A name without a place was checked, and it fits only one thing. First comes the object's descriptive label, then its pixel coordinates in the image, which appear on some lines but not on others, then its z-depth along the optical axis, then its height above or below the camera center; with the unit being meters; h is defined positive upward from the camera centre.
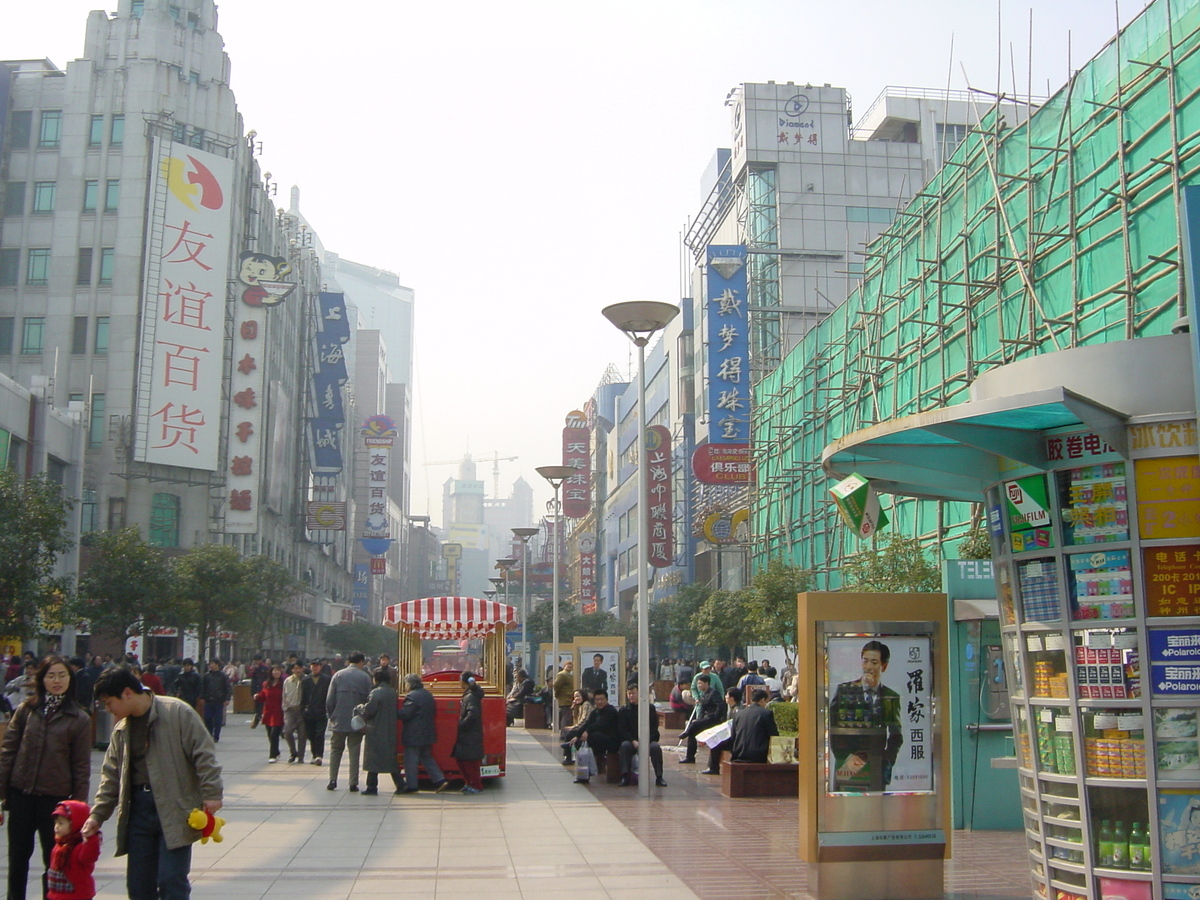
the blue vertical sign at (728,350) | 41.36 +9.98
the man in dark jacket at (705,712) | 19.41 -1.25
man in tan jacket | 6.16 -0.82
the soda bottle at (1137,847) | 6.70 -1.16
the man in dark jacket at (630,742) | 16.28 -1.48
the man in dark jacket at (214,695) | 22.67 -1.21
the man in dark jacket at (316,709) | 18.76 -1.22
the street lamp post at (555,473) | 31.11 +4.20
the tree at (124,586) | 31.42 +1.14
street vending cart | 16.05 -0.31
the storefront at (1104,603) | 6.62 +0.21
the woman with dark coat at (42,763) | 7.28 -0.82
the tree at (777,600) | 29.94 +0.91
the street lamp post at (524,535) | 37.68 +3.22
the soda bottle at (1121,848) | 6.77 -1.17
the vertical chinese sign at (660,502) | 59.31 +6.67
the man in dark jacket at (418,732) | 15.37 -1.27
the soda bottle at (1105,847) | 6.84 -1.18
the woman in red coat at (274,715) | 20.30 -1.43
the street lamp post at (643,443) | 15.55 +2.70
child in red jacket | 5.96 -1.14
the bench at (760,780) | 15.02 -1.79
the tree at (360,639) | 80.62 -0.48
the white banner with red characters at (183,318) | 49.84 +13.18
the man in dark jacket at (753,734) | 15.26 -1.25
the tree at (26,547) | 20.47 +1.42
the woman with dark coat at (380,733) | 15.30 -1.29
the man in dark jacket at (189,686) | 21.95 -1.03
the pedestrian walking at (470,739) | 15.55 -1.38
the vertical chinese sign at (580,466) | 92.44 +13.21
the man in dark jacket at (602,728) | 16.81 -1.32
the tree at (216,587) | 37.78 +1.38
